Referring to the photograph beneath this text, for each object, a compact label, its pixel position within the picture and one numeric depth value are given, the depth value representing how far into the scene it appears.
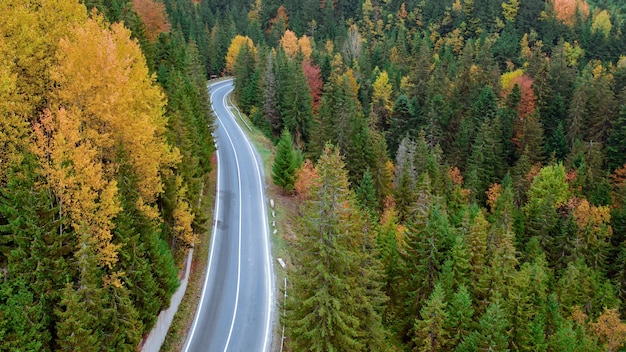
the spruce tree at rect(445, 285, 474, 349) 32.10
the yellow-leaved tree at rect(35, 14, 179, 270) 22.78
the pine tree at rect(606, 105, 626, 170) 67.94
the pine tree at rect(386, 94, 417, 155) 80.19
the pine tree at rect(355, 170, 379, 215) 51.91
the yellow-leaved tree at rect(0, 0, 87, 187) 23.05
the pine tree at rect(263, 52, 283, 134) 72.00
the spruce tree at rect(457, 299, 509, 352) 30.17
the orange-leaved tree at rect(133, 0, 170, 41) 66.62
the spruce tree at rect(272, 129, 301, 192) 50.59
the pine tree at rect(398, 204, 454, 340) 36.16
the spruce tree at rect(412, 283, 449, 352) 30.42
